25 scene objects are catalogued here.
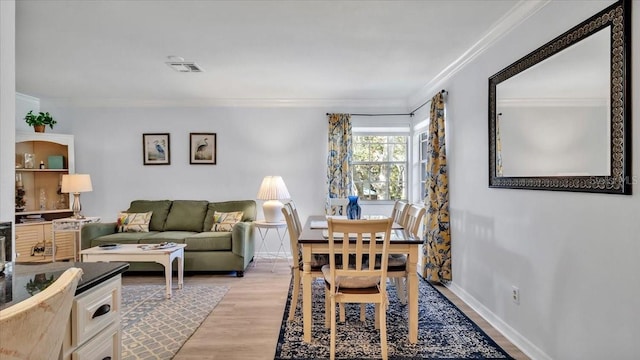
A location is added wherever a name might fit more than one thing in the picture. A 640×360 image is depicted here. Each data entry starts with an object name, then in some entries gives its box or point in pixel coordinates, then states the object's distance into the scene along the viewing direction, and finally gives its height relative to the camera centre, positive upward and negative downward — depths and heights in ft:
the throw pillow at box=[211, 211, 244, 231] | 16.17 -1.95
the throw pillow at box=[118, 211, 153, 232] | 16.07 -2.02
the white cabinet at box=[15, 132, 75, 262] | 15.80 -0.69
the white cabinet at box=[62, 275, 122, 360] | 4.02 -1.81
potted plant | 16.31 +2.62
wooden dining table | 8.67 -2.25
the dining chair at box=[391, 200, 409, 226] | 11.68 -1.28
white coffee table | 12.11 -2.65
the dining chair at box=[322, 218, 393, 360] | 7.61 -2.18
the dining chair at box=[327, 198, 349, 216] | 15.76 -1.35
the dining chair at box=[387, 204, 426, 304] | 9.56 -2.28
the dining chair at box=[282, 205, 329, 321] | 9.83 -2.37
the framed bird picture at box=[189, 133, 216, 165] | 18.29 +1.63
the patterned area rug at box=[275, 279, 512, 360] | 8.10 -4.00
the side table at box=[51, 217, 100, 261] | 15.79 -2.10
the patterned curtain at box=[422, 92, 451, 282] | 12.89 -1.08
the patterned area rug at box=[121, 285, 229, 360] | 8.57 -4.06
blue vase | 10.93 -1.00
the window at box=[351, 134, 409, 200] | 18.62 +0.55
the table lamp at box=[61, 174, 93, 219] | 15.88 -0.37
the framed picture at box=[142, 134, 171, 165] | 18.29 +1.64
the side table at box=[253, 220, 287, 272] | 18.13 -3.20
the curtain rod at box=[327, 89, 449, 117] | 13.28 +3.17
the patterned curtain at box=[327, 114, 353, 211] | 17.48 +1.00
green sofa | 14.70 -2.66
